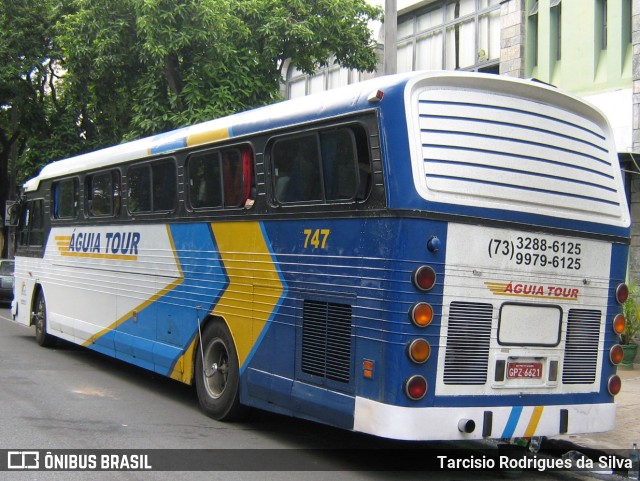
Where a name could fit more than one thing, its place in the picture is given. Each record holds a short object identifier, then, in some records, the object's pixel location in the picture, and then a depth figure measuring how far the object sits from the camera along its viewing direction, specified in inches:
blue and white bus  252.1
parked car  1024.9
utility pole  446.0
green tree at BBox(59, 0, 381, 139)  630.5
